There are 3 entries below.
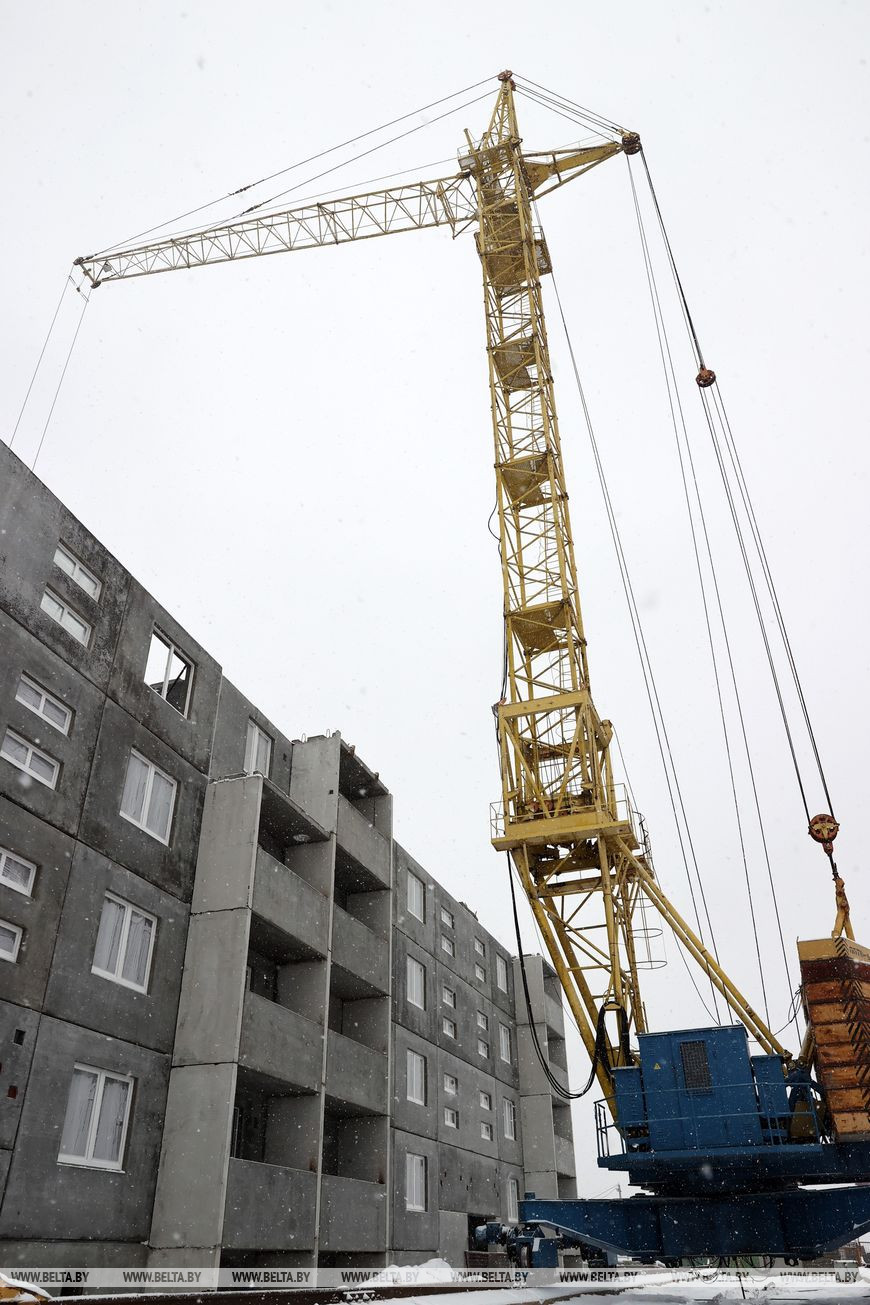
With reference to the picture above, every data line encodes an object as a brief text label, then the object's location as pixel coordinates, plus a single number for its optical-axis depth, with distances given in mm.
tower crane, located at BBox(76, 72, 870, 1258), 15820
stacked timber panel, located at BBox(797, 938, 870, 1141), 14992
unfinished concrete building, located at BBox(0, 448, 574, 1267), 14875
